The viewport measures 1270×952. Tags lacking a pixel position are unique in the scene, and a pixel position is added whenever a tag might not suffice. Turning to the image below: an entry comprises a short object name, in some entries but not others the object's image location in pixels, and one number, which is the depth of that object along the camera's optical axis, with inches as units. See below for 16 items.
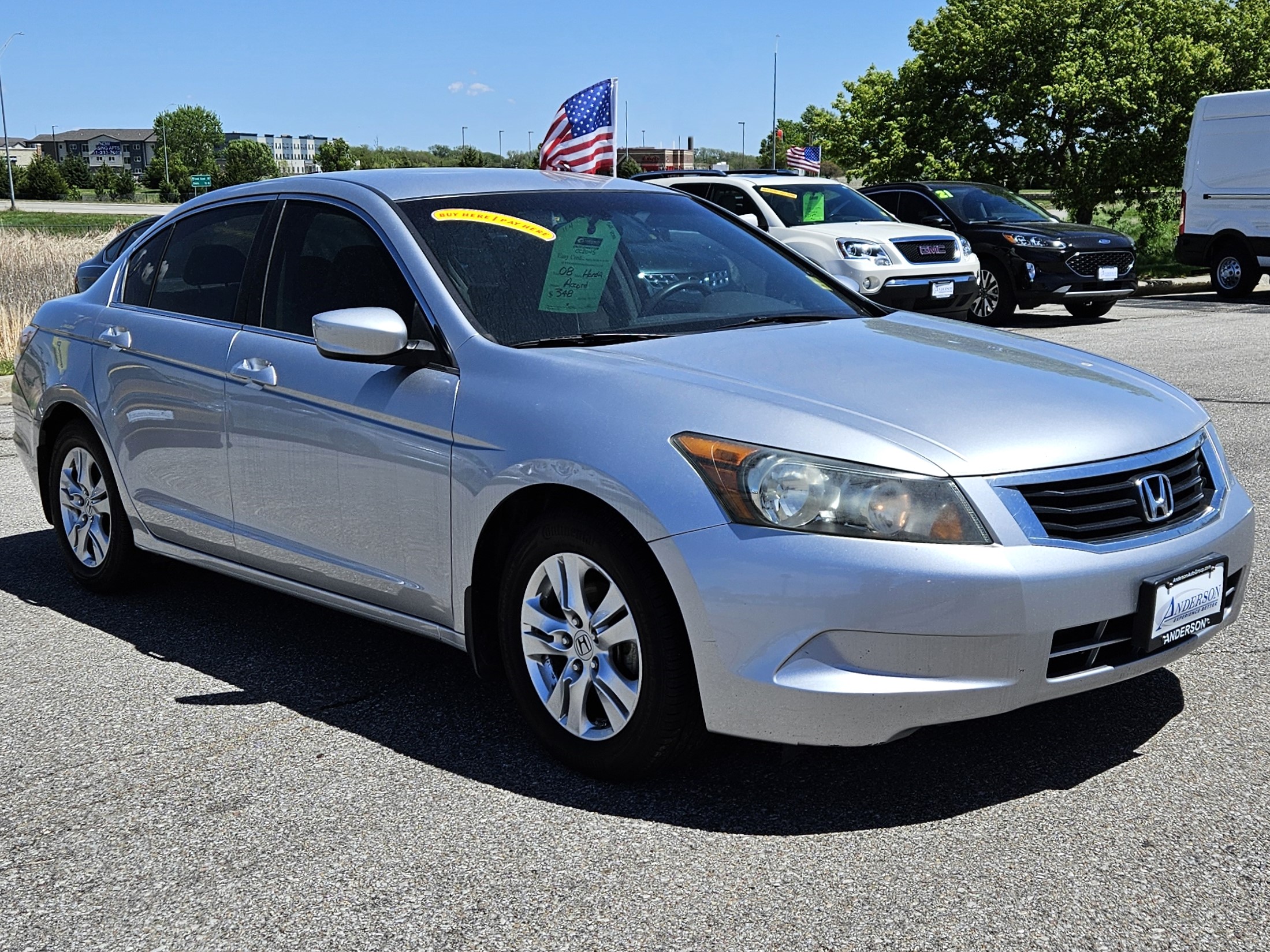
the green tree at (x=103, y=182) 4175.7
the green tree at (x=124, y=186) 4181.1
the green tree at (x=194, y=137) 5684.1
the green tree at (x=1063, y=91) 1027.3
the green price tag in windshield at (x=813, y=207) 615.2
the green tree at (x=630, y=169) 3768.0
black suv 640.4
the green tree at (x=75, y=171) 4739.2
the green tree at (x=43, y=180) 4052.7
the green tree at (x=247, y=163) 4109.5
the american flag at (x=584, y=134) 580.1
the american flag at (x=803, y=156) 1099.3
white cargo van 740.0
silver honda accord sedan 126.5
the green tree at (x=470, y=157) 3434.5
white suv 566.3
